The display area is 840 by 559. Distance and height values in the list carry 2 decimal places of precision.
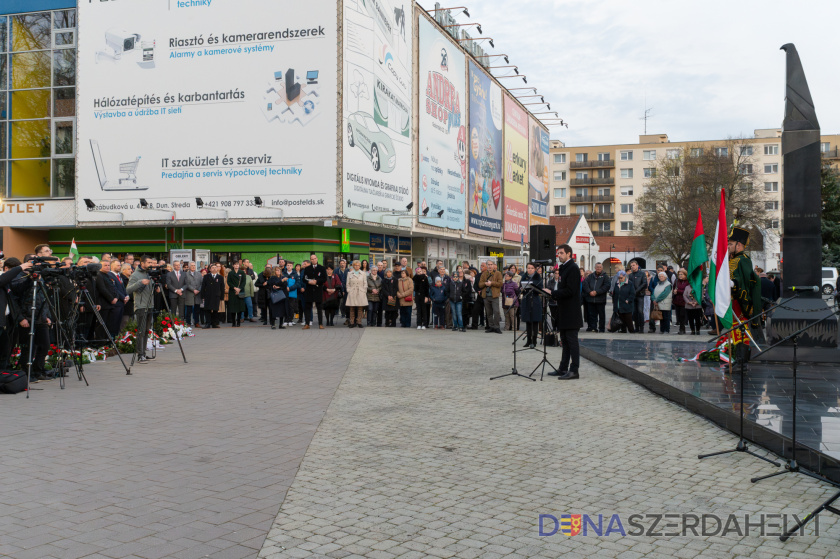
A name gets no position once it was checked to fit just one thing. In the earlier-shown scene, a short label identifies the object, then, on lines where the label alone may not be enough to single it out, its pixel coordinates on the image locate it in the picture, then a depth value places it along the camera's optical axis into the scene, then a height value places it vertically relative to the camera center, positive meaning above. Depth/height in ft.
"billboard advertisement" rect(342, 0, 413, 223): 94.22 +24.03
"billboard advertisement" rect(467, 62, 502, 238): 147.43 +26.37
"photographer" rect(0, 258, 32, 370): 32.07 -1.09
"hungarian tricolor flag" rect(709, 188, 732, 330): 32.53 +0.26
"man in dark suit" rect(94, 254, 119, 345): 47.53 -1.01
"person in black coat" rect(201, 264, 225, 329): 73.68 -0.92
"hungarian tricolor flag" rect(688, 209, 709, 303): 38.29 +1.14
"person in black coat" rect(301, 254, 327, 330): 73.46 +0.02
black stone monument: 39.73 +4.39
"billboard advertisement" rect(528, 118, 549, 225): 196.24 +30.22
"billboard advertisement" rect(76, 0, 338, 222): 92.84 +22.38
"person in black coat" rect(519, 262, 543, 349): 51.45 -1.80
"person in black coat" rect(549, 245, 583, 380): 36.99 -1.33
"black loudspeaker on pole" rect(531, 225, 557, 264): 63.21 +3.52
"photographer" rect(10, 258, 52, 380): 34.27 -1.82
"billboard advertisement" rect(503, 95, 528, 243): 172.86 +26.69
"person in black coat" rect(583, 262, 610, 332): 67.92 -1.18
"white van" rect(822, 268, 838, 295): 131.23 +1.34
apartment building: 347.97 +51.11
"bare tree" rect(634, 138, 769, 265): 186.39 +23.13
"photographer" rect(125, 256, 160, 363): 43.78 -0.99
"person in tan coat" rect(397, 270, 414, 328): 74.13 -0.94
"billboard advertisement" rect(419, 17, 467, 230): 121.90 +26.66
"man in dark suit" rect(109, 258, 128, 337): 49.47 -1.61
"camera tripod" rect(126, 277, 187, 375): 44.55 -2.90
